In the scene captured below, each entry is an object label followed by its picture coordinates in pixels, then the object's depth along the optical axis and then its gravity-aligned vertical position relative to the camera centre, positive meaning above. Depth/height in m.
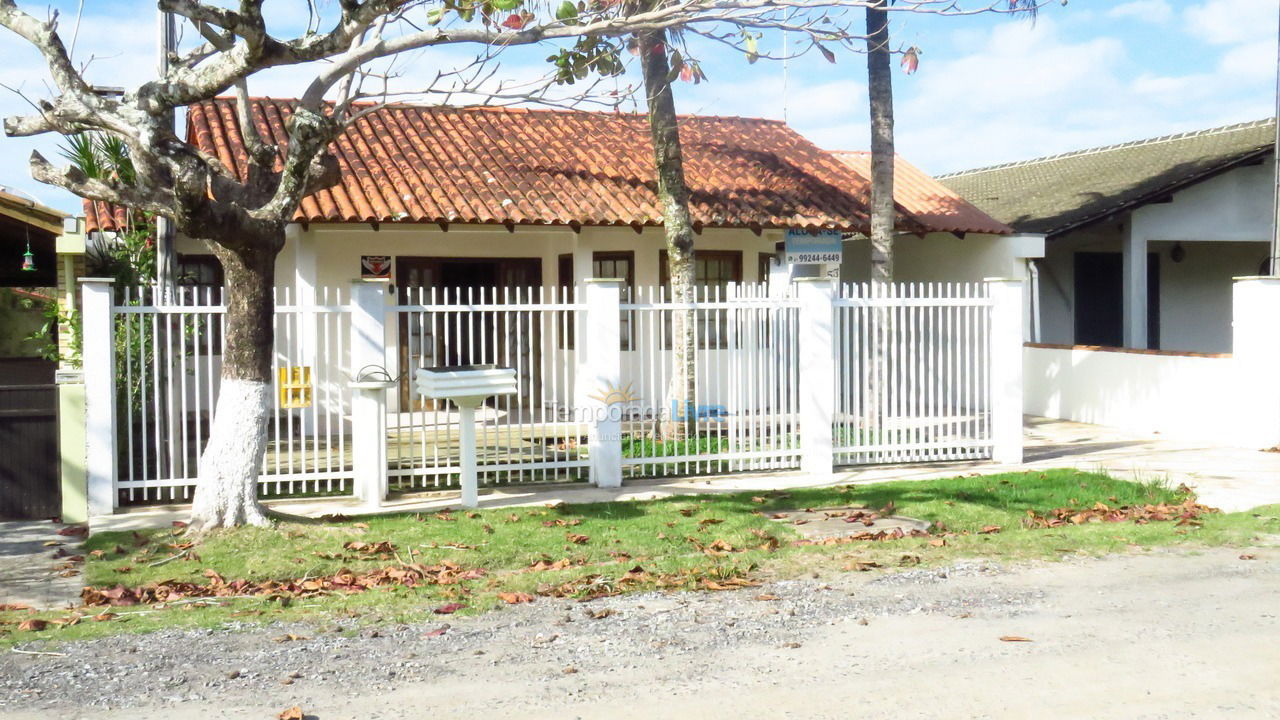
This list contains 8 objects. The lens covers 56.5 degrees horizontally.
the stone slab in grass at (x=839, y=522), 8.98 -1.27
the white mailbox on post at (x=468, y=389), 9.73 -0.20
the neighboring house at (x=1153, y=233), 18.14 +1.93
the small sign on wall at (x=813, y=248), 16.73 +1.57
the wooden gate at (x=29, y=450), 9.54 -0.64
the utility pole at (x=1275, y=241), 14.54 +1.37
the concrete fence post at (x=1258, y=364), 13.55 -0.13
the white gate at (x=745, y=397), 11.20 -0.36
